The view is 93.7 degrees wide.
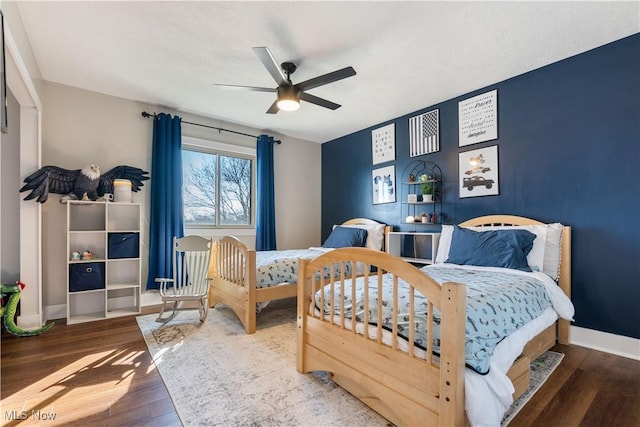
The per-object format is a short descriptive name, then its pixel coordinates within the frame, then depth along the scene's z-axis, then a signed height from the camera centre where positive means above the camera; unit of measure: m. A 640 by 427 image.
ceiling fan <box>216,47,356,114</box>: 2.30 +1.12
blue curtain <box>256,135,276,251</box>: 4.70 +0.23
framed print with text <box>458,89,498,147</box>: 3.23 +1.06
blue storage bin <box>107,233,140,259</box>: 3.31 -0.32
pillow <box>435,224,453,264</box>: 3.21 -0.33
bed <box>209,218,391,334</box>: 2.83 -0.65
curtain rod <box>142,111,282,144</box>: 3.79 +1.29
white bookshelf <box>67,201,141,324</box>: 3.16 -0.53
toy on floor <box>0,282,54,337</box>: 2.61 -0.82
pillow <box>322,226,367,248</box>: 4.04 -0.32
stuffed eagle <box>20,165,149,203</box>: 2.84 +0.38
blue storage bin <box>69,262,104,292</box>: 3.10 -0.62
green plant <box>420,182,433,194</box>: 3.68 +0.32
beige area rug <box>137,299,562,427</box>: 1.60 -1.08
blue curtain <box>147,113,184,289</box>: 3.74 +0.27
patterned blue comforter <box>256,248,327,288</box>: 3.00 -0.56
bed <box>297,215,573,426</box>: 1.25 -0.70
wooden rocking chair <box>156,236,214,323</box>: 3.25 -0.58
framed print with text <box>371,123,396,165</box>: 4.33 +1.05
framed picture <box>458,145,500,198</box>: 3.21 +0.46
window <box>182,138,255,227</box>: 4.29 +0.47
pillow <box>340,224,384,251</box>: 4.11 -0.31
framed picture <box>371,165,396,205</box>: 4.31 +0.44
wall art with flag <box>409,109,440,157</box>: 3.76 +1.04
